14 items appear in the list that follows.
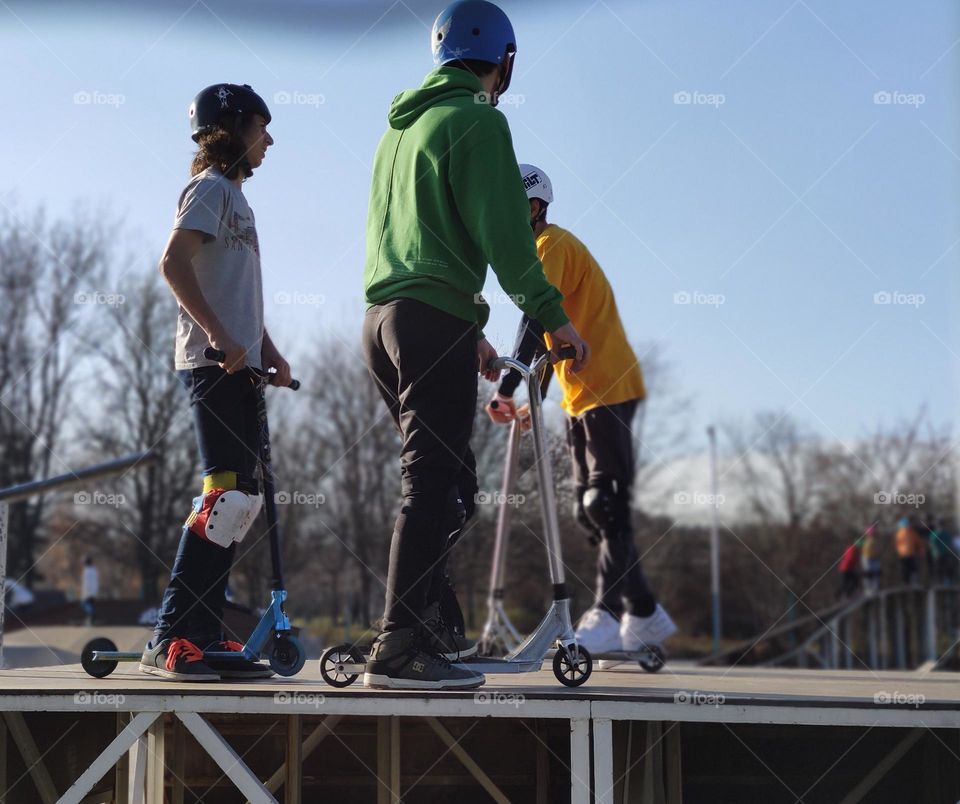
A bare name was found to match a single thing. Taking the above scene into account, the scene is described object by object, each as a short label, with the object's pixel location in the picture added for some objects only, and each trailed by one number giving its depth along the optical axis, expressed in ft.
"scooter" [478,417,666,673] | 22.59
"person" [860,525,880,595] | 102.63
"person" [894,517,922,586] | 90.94
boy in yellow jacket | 19.48
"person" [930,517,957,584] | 93.09
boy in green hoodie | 12.71
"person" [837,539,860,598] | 107.55
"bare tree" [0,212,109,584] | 98.99
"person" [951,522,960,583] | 98.35
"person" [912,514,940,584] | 93.35
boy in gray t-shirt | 14.21
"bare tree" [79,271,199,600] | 89.81
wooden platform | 12.00
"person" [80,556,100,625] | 75.51
